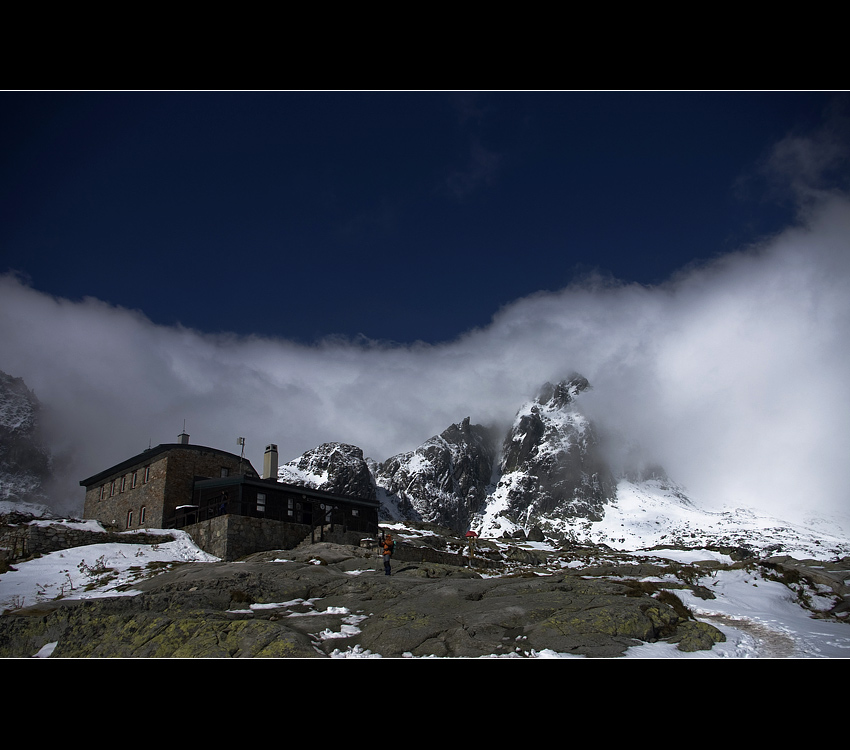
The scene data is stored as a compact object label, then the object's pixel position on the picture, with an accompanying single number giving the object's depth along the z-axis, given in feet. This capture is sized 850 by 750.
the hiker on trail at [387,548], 70.16
